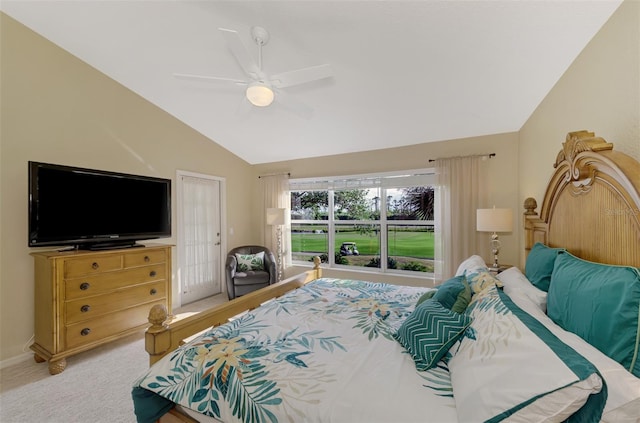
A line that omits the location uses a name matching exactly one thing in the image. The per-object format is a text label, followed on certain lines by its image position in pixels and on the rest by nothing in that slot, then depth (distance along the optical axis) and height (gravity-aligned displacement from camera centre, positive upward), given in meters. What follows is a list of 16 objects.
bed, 0.81 -0.58
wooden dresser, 2.32 -0.82
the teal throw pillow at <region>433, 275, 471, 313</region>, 1.56 -0.52
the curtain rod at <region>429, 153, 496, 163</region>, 3.46 +0.77
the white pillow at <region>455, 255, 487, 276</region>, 1.97 -0.43
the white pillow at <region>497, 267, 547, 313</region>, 1.46 -0.47
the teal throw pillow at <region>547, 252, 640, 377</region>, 0.90 -0.38
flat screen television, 2.38 +0.08
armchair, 4.00 -0.98
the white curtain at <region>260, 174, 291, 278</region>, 4.90 +0.14
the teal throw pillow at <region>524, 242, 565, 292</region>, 1.61 -0.36
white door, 4.03 -0.36
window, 4.11 -0.14
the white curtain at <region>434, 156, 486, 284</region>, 3.52 +0.06
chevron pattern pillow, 1.22 -0.60
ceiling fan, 1.95 +1.08
